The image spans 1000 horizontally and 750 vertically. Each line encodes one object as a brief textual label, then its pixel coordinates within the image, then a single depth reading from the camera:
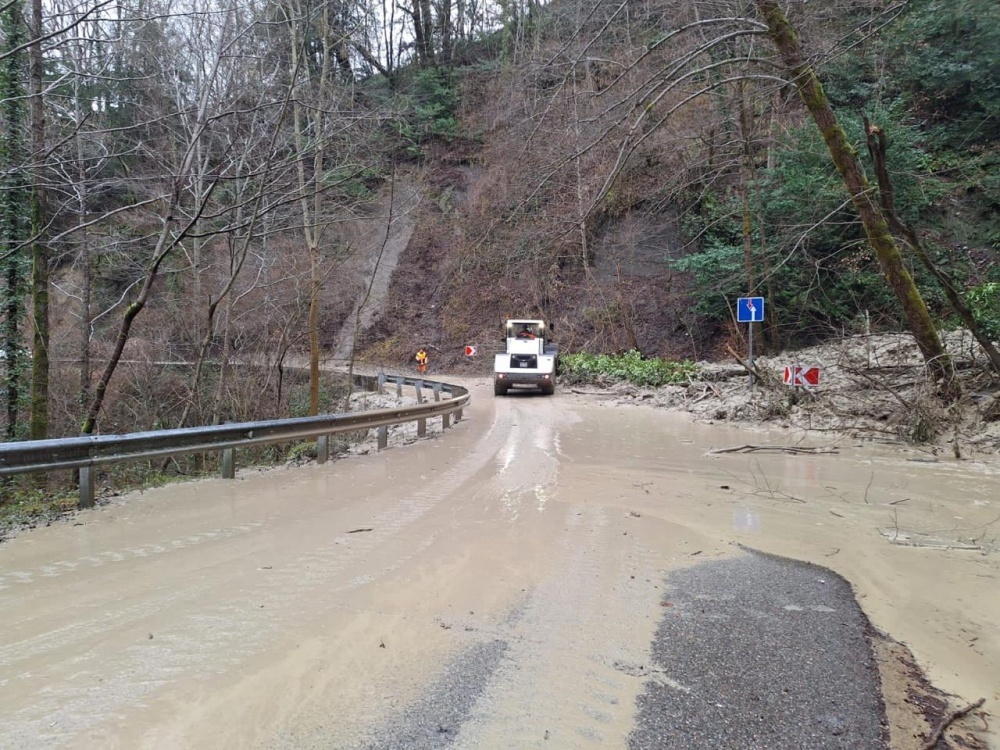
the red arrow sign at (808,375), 12.31
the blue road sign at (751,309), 15.20
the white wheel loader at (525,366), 21.95
